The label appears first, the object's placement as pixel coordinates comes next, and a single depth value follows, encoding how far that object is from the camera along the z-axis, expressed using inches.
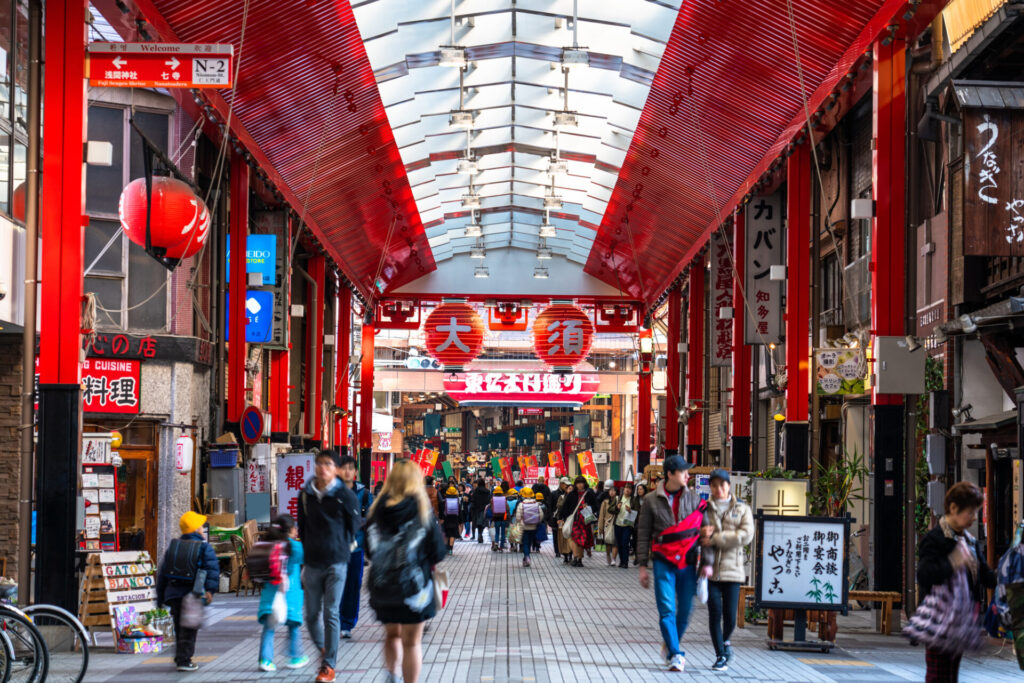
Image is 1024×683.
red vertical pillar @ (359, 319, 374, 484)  1365.7
